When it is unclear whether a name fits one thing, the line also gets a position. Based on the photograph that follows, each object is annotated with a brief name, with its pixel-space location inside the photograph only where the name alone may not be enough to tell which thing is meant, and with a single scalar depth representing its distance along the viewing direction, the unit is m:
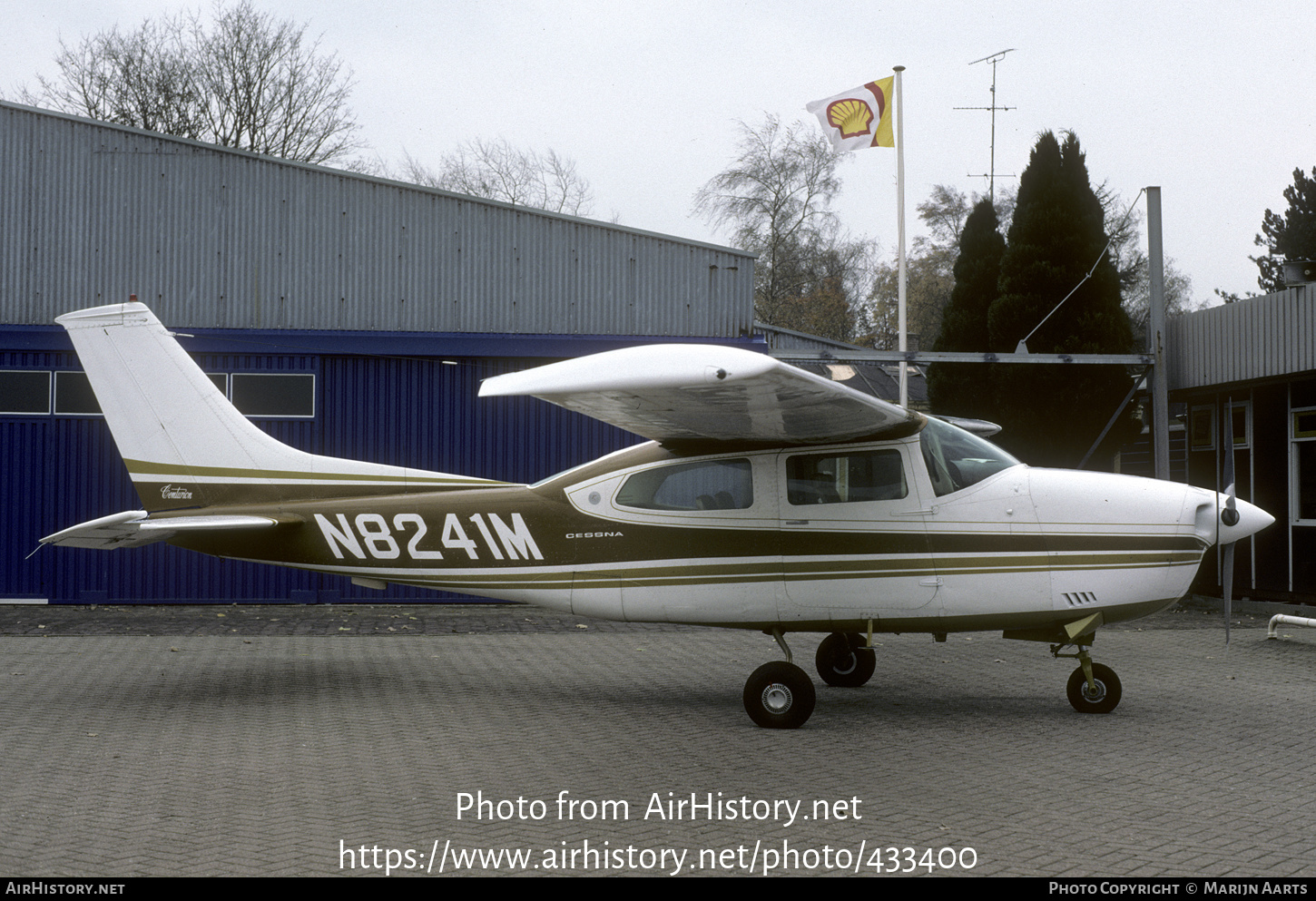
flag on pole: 18.83
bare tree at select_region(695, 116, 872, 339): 39.69
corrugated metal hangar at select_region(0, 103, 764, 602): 13.66
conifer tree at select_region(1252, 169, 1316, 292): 38.88
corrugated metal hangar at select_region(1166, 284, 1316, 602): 13.06
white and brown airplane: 7.21
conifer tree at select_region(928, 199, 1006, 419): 21.88
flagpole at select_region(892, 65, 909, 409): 19.25
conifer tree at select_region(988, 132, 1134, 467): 19.42
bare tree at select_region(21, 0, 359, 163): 30.58
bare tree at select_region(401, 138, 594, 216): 38.78
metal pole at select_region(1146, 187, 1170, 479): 13.63
